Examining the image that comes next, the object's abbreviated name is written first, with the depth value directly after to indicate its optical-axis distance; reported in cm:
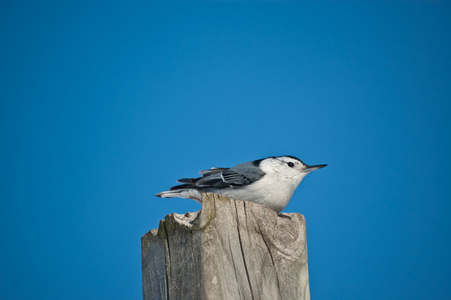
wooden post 476
